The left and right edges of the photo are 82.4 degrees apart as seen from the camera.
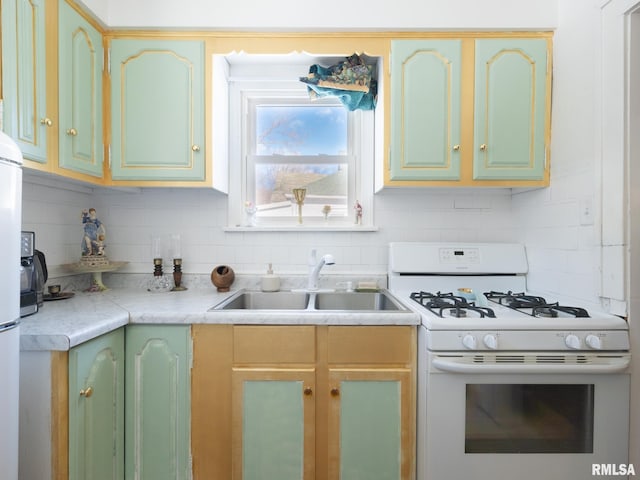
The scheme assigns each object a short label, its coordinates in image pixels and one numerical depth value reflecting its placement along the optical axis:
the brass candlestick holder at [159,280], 2.11
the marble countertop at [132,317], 1.21
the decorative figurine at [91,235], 2.03
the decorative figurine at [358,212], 2.25
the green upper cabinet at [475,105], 1.86
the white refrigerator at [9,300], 0.95
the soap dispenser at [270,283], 2.13
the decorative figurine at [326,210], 2.28
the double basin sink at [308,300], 2.09
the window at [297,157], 2.30
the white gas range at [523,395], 1.40
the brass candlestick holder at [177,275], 2.15
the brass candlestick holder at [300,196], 2.24
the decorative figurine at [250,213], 2.25
